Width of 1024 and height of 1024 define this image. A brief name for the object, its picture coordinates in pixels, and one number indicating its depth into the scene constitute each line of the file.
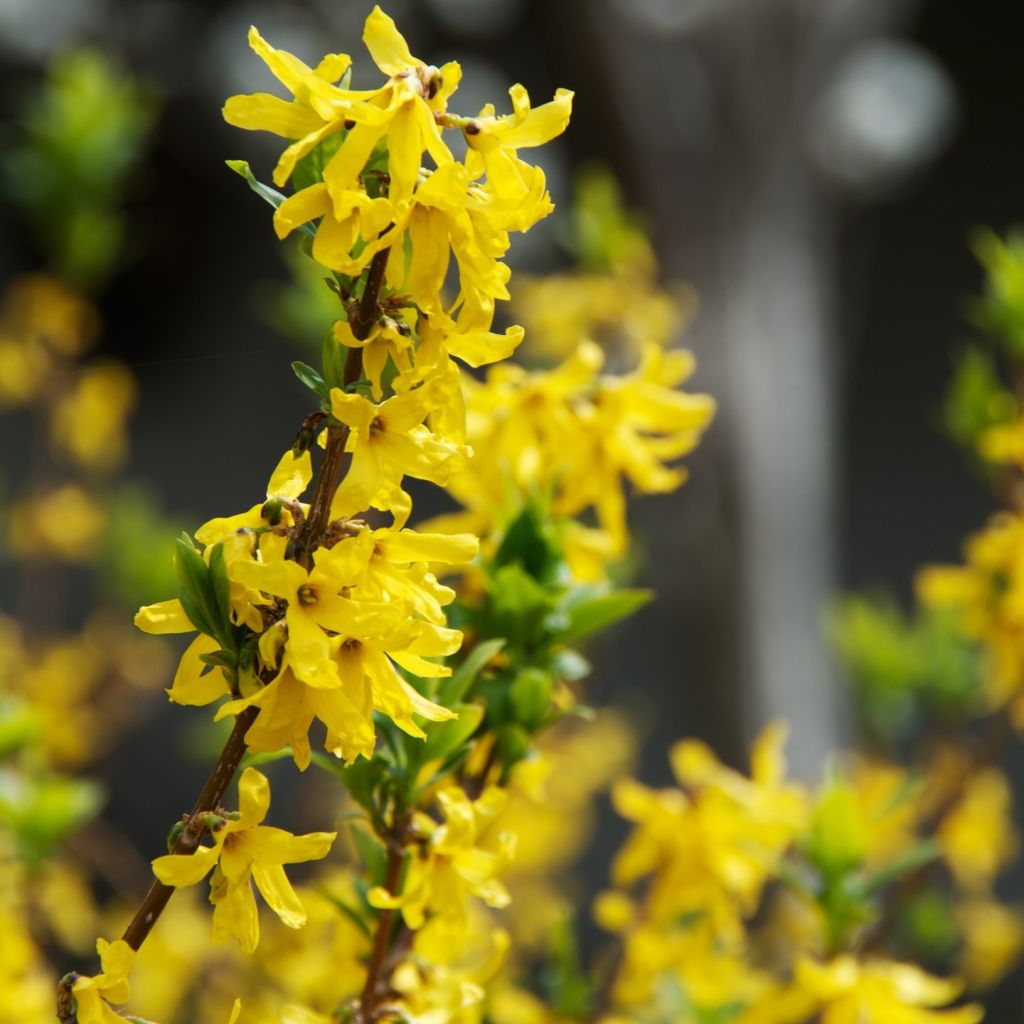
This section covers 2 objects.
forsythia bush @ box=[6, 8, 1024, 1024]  1.29
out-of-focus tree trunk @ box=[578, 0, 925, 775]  3.60
